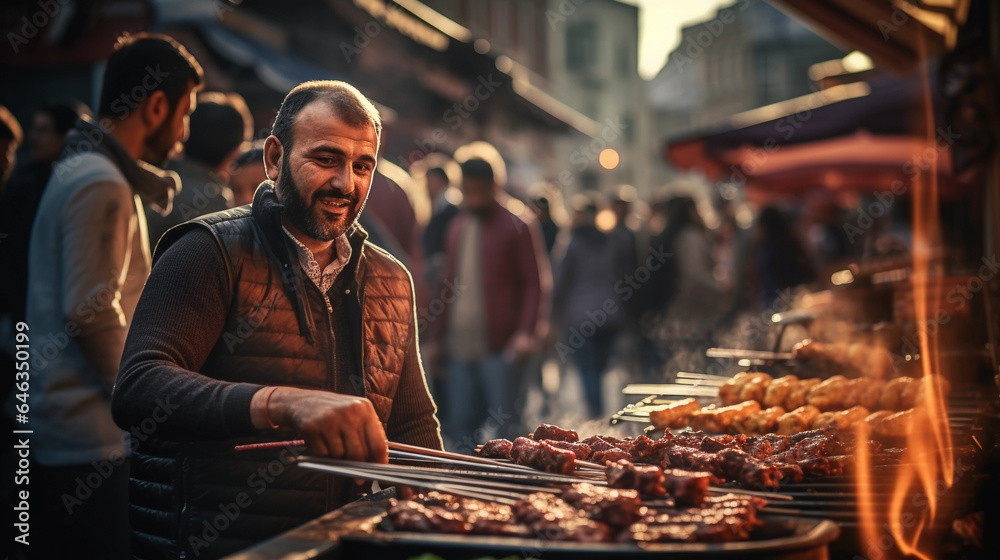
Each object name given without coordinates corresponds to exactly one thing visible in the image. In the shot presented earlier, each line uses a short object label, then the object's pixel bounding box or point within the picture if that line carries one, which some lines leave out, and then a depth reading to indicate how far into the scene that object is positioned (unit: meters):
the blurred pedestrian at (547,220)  11.69
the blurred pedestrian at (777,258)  10.20
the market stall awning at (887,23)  7.22
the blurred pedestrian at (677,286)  10.59
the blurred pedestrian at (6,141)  5.67
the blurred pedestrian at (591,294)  10.02
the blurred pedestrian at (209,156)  4.93
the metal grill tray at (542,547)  1.91
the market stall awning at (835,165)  14.34
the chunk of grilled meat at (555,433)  3.43
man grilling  2.68
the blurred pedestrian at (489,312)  7.76
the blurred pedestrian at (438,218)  8.80
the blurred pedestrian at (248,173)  5.21
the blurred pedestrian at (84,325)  3.64
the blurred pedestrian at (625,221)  10.54
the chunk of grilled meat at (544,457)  2.83
